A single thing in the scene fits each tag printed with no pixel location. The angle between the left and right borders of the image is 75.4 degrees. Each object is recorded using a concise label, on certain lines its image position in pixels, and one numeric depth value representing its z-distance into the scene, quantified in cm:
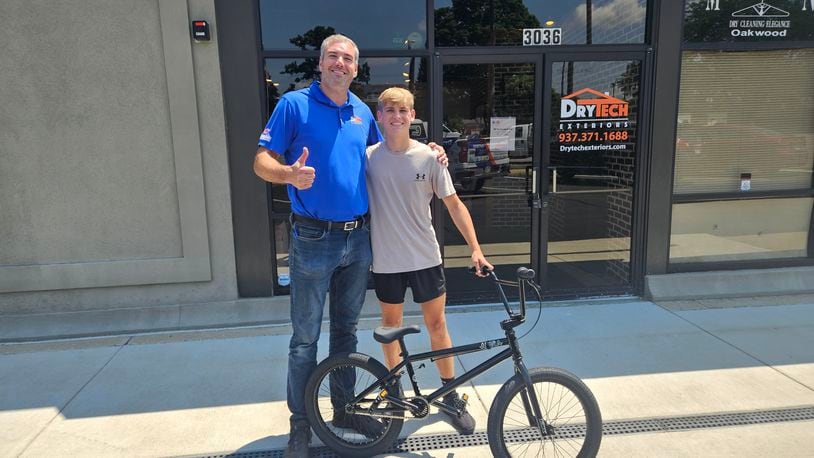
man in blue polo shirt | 258
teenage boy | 271
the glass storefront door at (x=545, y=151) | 488
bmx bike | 242
